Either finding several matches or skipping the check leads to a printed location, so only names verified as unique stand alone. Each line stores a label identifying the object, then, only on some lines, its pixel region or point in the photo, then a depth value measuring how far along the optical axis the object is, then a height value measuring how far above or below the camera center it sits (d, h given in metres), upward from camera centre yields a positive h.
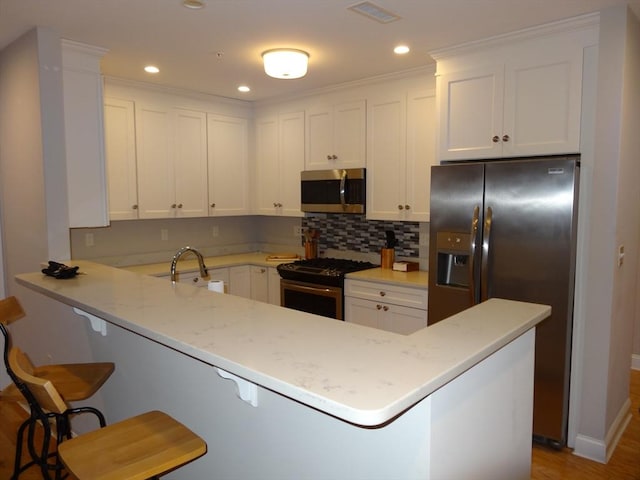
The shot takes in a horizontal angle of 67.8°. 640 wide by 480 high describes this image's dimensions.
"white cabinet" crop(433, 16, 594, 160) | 2.64 +0.63
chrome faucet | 2.39 -0.33
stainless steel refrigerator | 2.59 -0.24
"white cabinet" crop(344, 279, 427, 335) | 3.37 -0.77
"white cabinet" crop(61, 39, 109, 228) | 2.97 +0.42
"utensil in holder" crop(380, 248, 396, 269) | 4.01 -0.47
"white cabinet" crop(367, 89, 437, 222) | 3.56 +0.37
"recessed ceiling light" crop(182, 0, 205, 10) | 2.32 +0.97
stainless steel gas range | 3.78 -0.69
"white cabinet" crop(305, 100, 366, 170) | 3.95 +0.56
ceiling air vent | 2.38 +0.97
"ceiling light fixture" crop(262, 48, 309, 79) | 3.04 +0.89
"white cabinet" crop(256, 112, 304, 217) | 4.43 +0.37
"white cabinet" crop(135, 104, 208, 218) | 3.99 +0.35
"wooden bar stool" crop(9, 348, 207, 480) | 1.42 -0.79
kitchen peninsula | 1.16 -0.53
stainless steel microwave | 3.95 +0.09
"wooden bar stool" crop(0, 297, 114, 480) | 1.73 -0.78
